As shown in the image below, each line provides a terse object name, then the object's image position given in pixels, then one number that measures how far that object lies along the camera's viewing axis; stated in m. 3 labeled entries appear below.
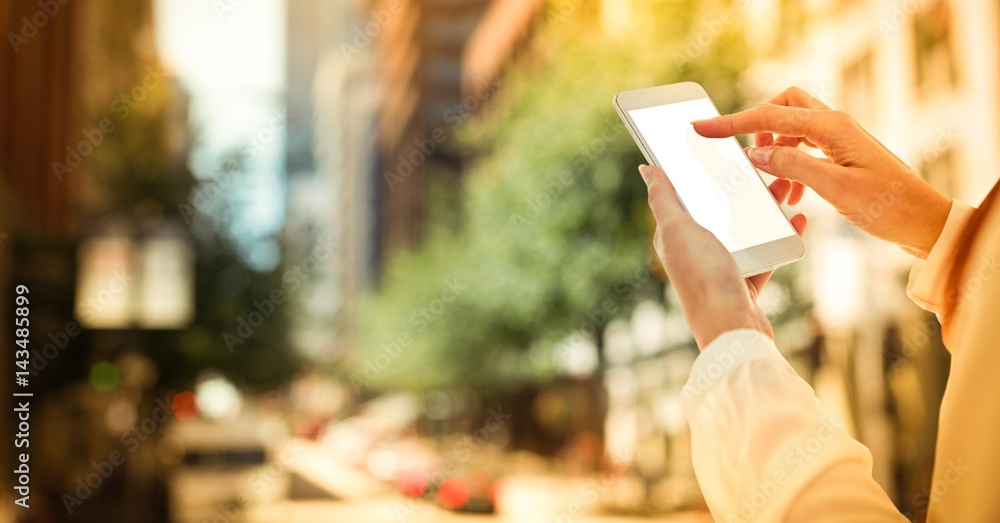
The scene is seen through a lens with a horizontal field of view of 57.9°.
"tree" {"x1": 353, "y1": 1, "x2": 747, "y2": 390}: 16.73
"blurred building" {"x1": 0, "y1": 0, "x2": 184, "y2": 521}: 15.81
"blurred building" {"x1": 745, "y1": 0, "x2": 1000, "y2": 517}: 13.70
